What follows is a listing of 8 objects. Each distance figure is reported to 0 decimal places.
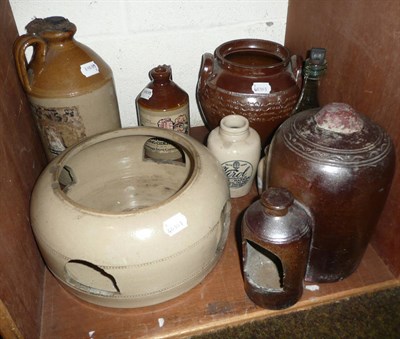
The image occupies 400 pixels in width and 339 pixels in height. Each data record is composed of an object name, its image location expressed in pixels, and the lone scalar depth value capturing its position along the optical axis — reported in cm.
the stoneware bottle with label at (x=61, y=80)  95
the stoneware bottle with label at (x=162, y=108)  107
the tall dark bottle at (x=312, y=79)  85
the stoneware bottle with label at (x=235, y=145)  96
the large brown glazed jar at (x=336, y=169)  68
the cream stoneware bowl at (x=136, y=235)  69
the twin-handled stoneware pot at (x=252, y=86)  98
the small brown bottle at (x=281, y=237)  69
